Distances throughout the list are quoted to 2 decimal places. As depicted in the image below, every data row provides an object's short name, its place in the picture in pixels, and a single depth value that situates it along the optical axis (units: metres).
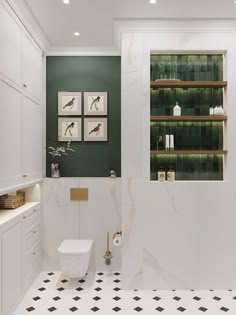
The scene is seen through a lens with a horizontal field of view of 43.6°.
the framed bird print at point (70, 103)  3.82
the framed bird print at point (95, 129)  3.83
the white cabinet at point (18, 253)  2.44
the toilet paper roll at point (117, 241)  3.38
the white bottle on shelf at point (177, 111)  3.27
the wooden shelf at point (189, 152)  3.20
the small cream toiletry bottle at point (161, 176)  3.21
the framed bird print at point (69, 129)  3.82
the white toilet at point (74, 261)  3.06
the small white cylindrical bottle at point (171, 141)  3.27
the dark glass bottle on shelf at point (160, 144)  3.32
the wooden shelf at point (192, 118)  3.19
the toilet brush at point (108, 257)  3.63
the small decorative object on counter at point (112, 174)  3.70
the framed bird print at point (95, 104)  3.82
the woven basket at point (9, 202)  3.02
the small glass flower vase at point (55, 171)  3.70
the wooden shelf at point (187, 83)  3.20
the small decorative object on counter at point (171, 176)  3.21
